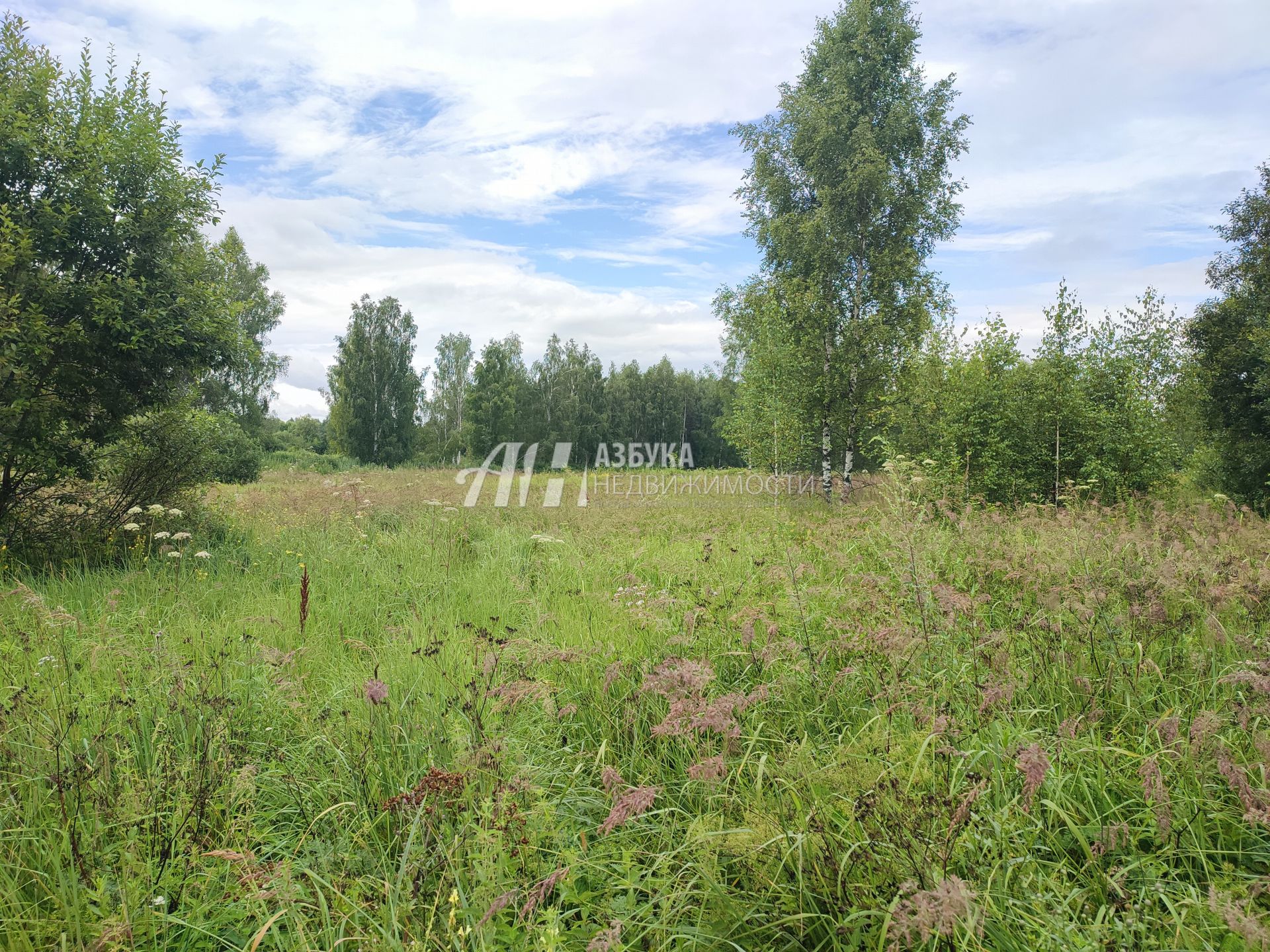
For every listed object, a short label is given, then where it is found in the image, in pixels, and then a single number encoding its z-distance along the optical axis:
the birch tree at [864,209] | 15.82
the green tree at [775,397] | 16.00
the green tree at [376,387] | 37.78
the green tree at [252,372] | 28.38
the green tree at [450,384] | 47.56
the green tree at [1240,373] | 15.39
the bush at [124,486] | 7.22
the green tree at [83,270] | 6.78
